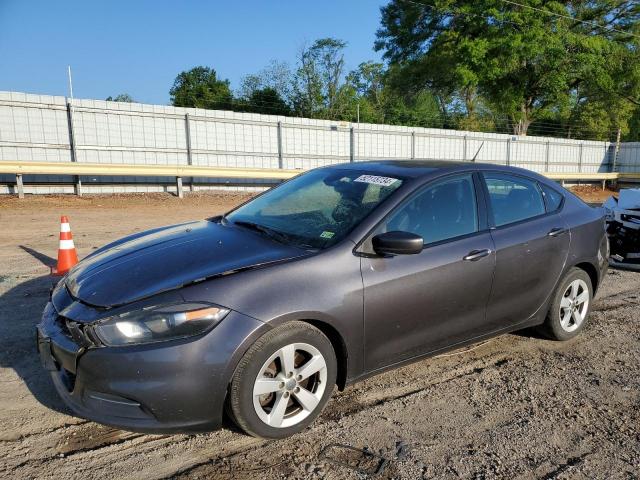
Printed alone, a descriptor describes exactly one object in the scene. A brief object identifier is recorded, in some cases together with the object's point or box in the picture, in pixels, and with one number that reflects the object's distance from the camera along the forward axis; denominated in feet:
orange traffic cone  19.03
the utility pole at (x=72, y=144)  45.75
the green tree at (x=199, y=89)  156.80
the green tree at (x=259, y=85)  147.84
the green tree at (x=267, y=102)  133.28
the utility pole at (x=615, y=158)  93.29
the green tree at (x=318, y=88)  144.15
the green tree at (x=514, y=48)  84.02
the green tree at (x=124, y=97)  232.98
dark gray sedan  8.11
